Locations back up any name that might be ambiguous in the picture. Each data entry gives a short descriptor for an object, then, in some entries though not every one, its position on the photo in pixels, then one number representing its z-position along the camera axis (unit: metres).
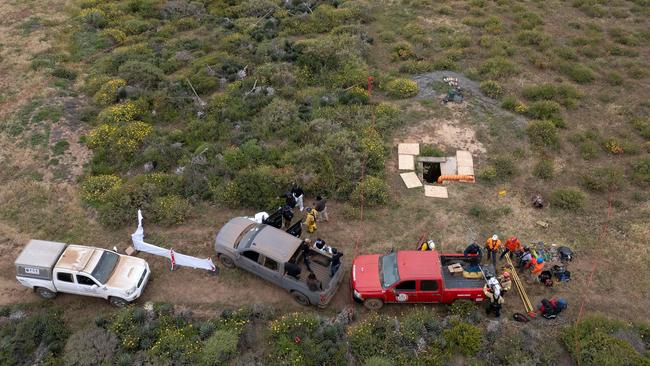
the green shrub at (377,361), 12.44
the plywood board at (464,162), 19.88
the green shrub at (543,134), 21.09
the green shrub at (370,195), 18.27
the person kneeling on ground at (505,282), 14.32
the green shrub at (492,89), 24.22
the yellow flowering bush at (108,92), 24.08
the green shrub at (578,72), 25.50
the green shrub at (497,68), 25.72
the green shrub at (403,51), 27.67
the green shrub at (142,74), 25.17
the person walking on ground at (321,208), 17.05
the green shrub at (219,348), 12.66
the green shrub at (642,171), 19.12
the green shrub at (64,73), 26.22
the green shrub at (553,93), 23.98
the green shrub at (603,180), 18.89
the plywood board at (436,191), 18.75
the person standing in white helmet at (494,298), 13.80
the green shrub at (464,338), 13.02
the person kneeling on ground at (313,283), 13.97
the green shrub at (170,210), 17.53
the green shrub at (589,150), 20.58
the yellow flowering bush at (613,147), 20.70
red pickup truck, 14.14
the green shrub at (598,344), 12.56
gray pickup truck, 14.46
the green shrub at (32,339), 13.12
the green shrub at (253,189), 18.14
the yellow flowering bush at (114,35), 29.91
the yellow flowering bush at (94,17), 31.80
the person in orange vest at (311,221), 16.95
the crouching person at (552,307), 14.00
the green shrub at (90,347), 12.86
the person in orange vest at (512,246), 15.80
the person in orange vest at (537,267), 15.18
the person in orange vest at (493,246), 15.48
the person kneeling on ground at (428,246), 15.58
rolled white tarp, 15.65
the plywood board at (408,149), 20.86
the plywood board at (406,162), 20.11
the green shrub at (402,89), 24.38
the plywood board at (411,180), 19.25
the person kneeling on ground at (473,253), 15.16
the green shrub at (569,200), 18.02
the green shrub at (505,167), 19.59
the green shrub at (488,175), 19.36
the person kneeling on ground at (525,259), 15.39
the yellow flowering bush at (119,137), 20.81
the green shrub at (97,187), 18.41
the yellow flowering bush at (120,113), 22.48
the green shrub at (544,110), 22.61
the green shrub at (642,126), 21.47
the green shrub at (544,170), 19.47
